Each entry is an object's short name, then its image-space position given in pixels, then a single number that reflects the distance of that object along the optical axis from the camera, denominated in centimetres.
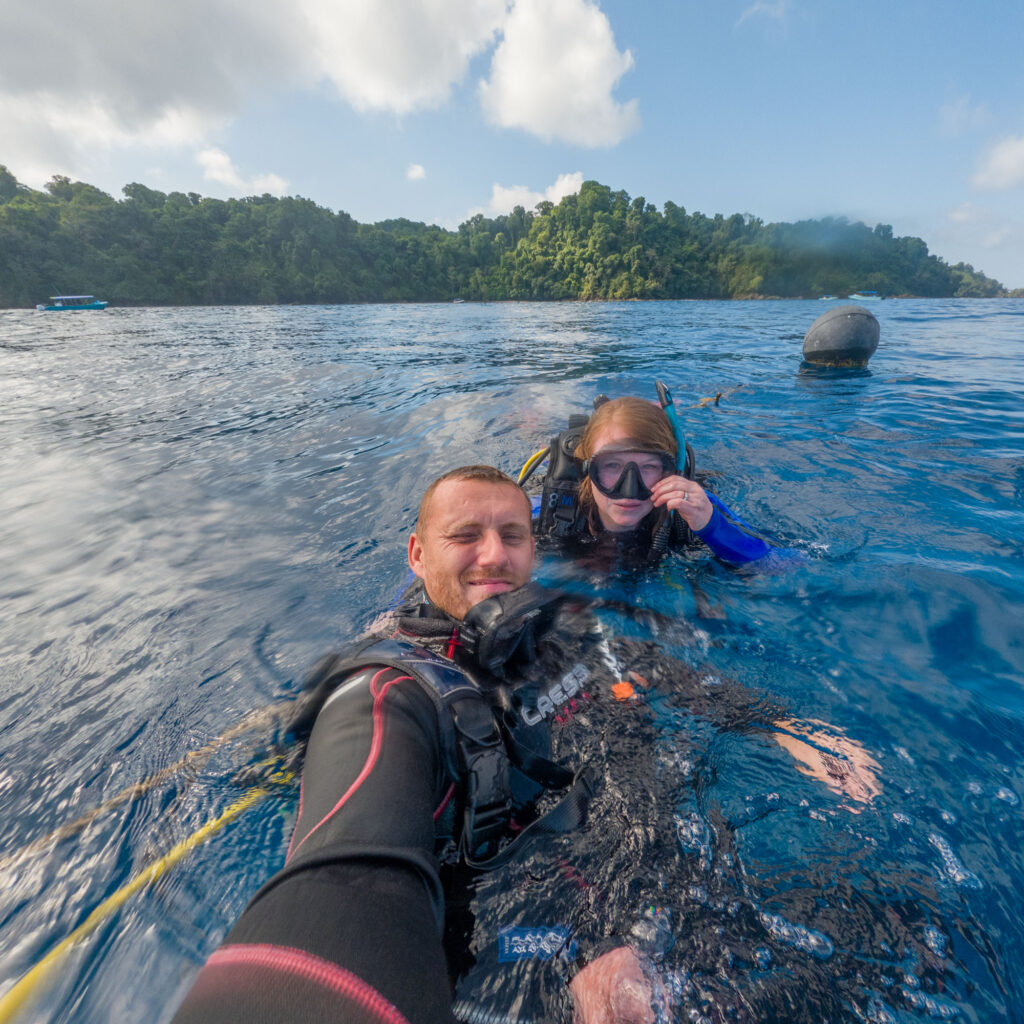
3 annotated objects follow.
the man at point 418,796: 32
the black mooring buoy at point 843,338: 720
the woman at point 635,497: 110
